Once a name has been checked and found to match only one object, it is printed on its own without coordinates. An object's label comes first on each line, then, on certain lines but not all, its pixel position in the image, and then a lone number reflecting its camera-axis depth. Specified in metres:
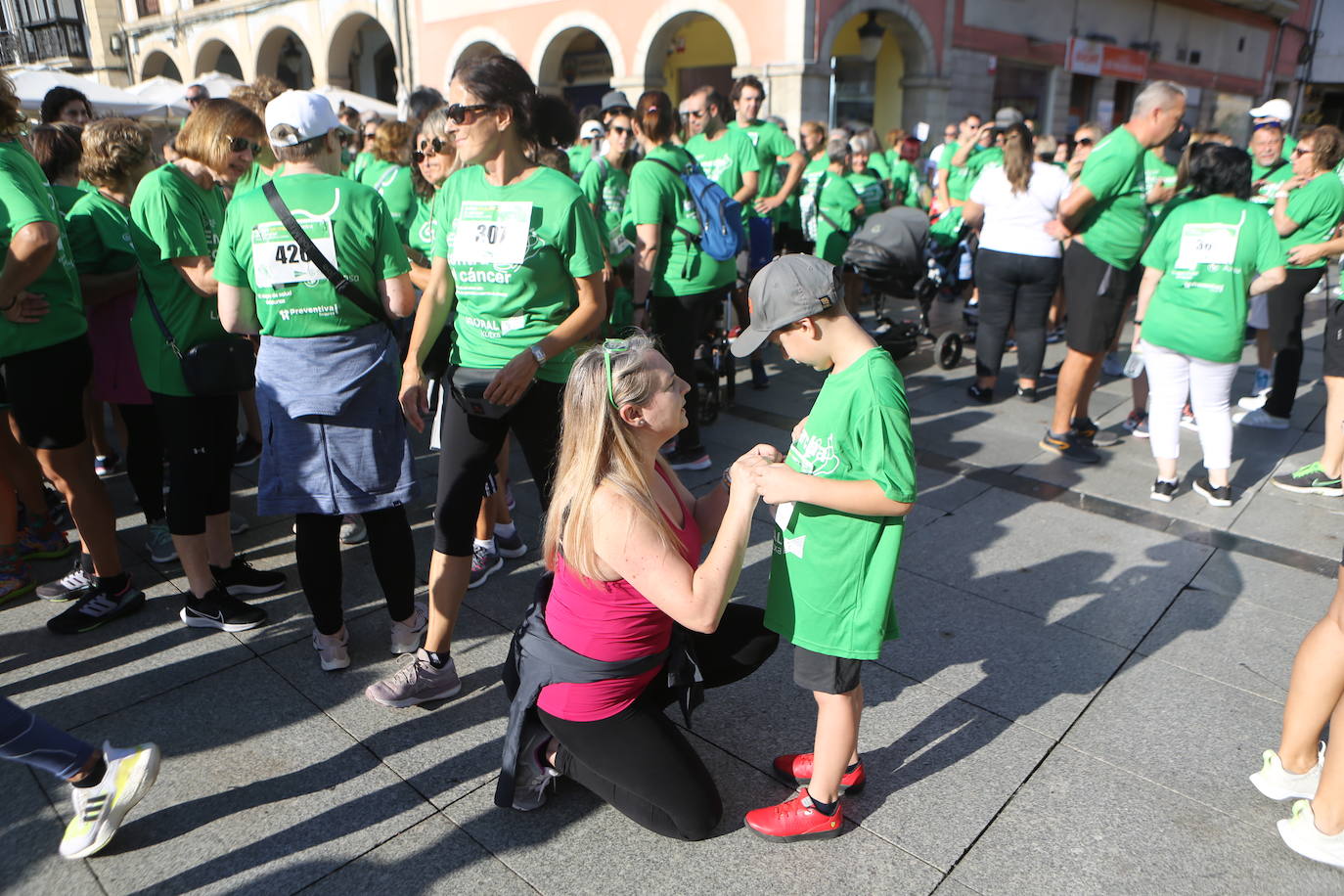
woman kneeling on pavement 2.02
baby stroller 6.79
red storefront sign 20.62
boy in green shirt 1.96
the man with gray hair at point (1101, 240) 4.59
